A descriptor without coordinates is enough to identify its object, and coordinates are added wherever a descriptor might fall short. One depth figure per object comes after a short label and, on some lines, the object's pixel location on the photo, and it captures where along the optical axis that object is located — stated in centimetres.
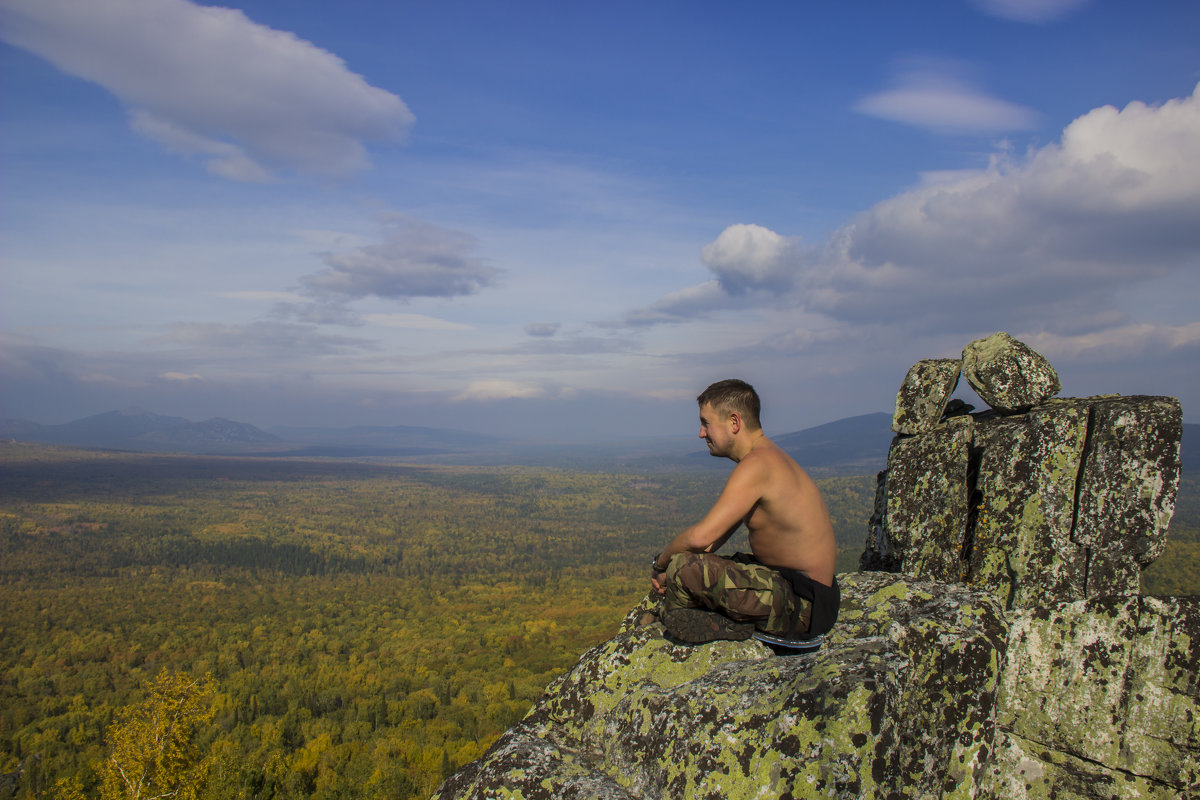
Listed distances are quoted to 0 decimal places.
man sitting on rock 583
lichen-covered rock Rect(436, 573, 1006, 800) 409
